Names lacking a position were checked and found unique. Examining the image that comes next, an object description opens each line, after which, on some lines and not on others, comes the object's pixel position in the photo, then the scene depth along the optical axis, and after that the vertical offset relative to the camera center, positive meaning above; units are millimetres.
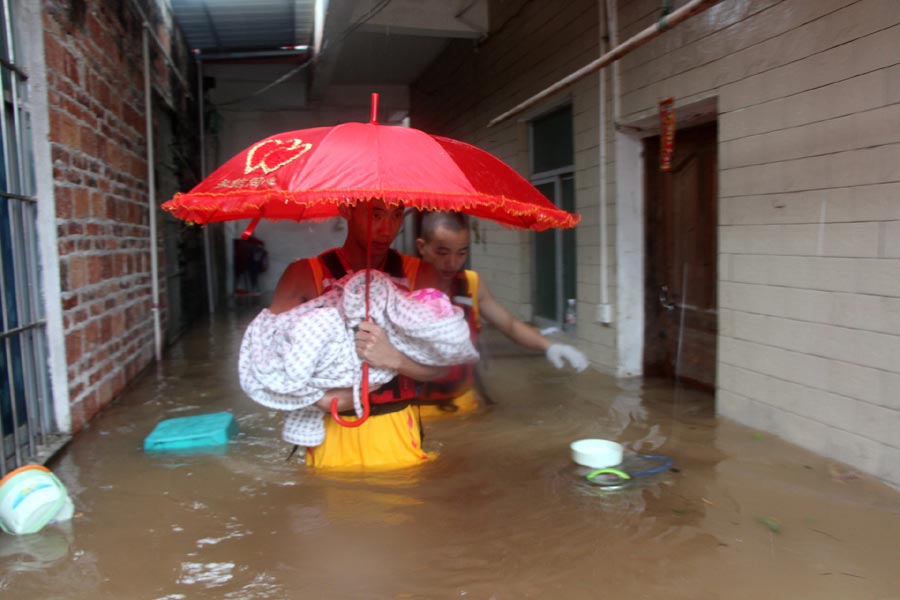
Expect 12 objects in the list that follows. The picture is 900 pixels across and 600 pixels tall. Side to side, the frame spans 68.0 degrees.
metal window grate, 3621 -217
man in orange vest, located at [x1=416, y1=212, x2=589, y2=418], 3400 -266
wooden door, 5039 -198
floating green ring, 3311 -1167
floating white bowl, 3414 -1101
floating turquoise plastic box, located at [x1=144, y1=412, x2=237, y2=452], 4109 -1144
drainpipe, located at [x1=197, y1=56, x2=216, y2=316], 12688 +295
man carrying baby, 2598 -445
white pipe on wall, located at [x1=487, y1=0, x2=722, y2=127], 3344 +1152
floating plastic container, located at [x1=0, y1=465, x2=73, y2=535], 2766 -1027
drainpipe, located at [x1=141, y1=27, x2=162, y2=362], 7074 +549
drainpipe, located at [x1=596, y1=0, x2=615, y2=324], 5812 -30
